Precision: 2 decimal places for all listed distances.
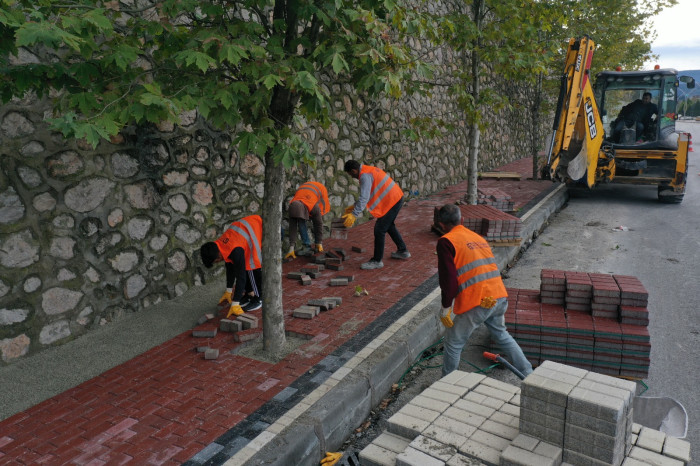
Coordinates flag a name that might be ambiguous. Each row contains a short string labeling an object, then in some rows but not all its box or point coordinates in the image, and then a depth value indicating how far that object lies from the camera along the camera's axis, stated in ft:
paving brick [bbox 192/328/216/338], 17.48
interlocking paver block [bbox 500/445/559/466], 8.98
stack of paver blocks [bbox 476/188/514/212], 35.53
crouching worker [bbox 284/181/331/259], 25.75
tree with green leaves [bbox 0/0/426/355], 10.76
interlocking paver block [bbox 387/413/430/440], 10.31
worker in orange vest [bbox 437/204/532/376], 14.38
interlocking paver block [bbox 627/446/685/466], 9.06
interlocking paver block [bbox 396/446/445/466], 9.27
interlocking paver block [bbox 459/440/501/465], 9.39
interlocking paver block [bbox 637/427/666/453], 9.53
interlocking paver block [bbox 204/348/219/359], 15.81
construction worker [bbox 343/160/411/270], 24.59
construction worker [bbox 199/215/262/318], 18.32
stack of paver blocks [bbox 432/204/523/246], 27.37
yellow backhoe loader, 37.68
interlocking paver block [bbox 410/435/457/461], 9.48
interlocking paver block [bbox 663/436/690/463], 9.15
